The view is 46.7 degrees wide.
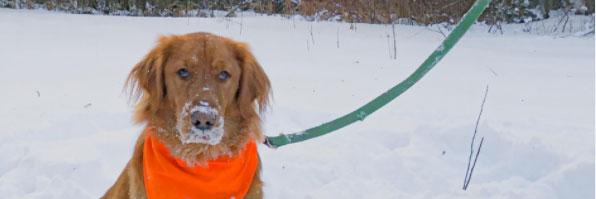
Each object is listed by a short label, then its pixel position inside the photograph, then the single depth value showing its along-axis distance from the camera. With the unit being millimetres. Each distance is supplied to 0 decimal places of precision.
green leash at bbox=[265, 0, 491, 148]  3016
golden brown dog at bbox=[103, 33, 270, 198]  3403
